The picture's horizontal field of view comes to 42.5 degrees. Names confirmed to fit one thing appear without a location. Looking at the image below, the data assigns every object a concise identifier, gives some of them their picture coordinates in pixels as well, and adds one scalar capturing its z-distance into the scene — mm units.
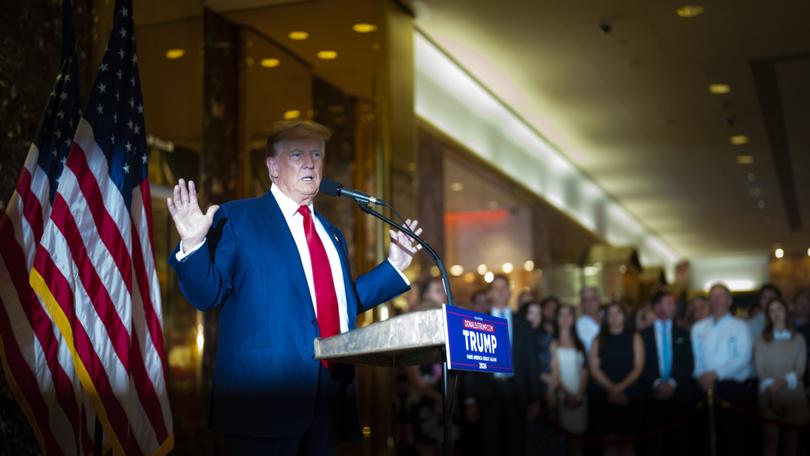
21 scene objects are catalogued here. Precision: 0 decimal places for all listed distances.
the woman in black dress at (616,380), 8156
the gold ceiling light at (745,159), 14047
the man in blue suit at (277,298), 3014
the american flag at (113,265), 3945
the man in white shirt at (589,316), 9016
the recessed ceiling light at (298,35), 7859
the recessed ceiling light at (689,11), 8266
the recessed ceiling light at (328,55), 7832
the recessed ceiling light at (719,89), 10664
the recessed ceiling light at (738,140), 12955
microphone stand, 2811
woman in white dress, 8266
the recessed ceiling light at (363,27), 7785
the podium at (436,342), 2662
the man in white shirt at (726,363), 7945
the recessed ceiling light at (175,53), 6922
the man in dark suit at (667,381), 8117
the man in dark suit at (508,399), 7957
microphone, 3145
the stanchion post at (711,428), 8141
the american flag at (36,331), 3941
